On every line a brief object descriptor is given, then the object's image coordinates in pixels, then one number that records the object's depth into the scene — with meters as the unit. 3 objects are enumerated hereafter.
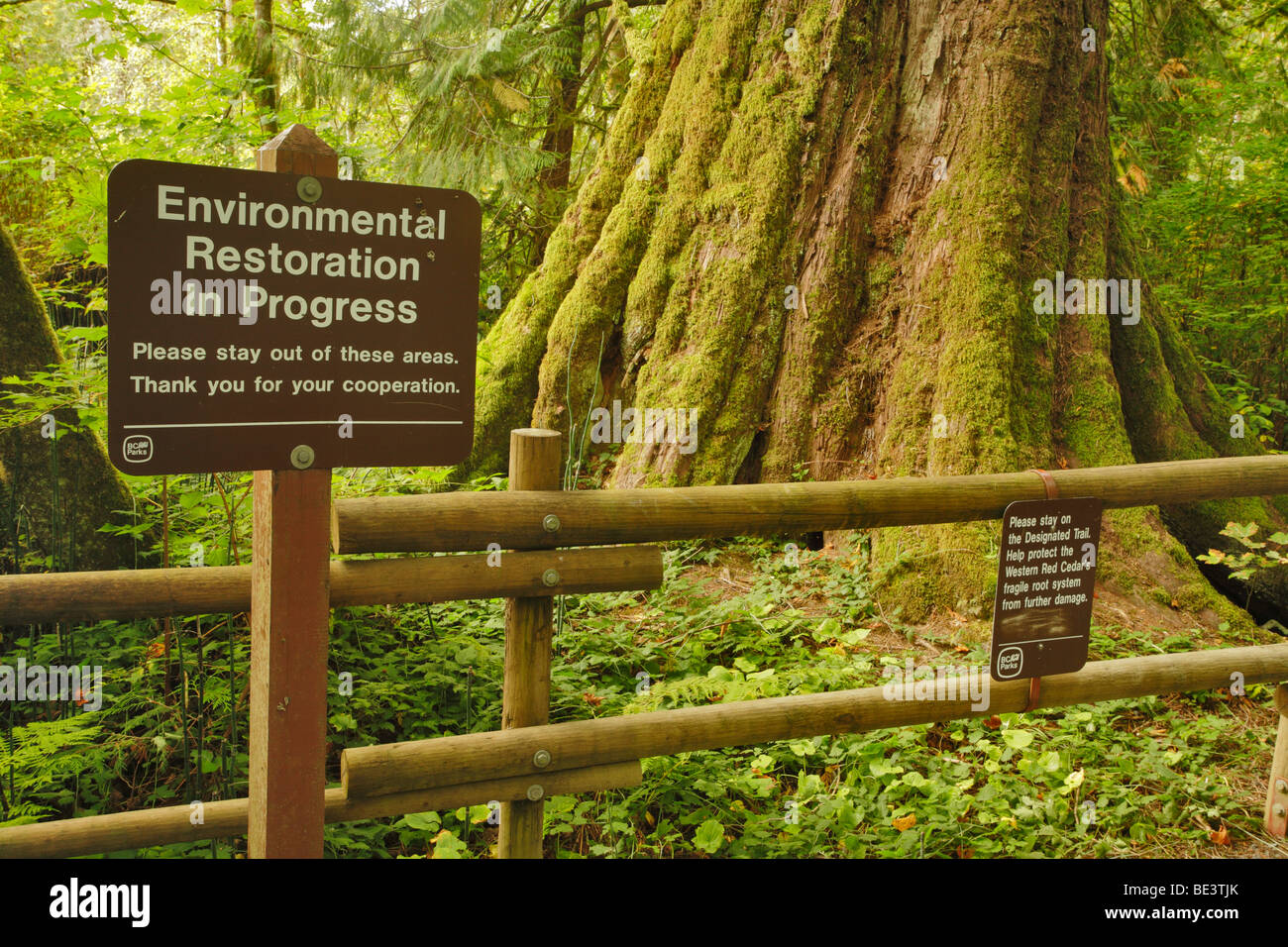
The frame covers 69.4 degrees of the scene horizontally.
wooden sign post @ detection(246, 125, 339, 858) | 2.07
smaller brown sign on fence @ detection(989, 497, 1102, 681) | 3.28
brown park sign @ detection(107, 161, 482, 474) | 1.92
